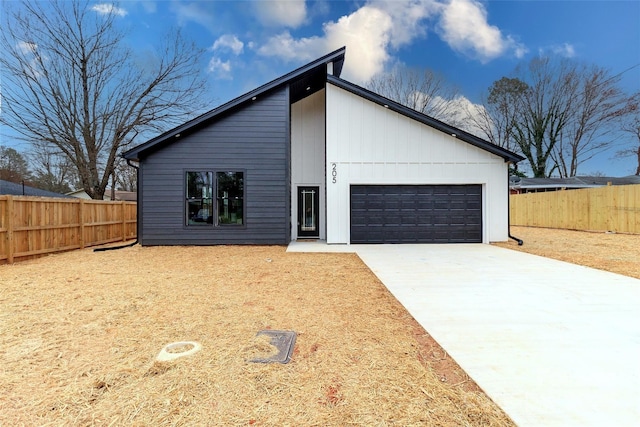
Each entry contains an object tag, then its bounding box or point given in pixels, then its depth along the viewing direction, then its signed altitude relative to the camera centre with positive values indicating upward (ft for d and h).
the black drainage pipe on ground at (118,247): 30.00 -3.60
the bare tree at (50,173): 54.49 +8.88
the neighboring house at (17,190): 39.32 +2.70
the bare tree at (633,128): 76.07 +20.69
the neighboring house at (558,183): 75.82 +6.49
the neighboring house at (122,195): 105.91 +5.46
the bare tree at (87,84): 44.06 +19.83
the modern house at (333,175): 33.06 +3.75
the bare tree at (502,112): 85.71 +27.14
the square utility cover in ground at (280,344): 8.44 -3.97
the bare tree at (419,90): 75.97 +29.01
